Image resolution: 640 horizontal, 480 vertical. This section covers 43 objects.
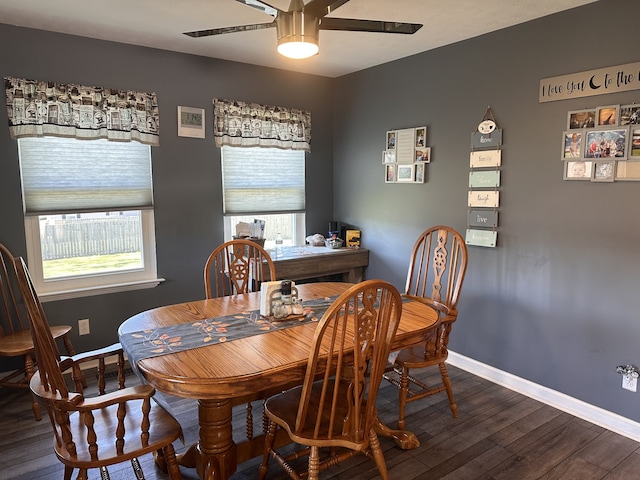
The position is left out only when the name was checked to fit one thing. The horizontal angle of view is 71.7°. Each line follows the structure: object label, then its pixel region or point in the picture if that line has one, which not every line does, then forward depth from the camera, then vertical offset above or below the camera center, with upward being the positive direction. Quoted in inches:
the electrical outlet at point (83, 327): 127.2 -39.5
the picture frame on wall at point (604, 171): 96.7 +3.6
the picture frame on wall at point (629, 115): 93.1 +15.3
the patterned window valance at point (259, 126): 145.9 +21.7
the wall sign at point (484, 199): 119.8 -3.1
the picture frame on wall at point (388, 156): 149.2 +10.8
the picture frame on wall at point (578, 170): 100.9 +4.0
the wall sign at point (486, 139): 118.0 +13.1
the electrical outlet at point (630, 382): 96.2 -42.6
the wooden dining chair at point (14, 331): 104.0 -36.3
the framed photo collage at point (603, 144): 93.9 +9.5
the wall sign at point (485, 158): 118.7 +8.0
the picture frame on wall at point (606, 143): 95.2 +9.6
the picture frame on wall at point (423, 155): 137.5 +10.3
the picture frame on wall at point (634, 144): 93.1 +9.1
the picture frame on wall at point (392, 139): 148.3 +16.4
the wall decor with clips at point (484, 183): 119.3 +1.2
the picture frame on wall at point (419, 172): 139.7 +5.0
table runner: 69.7 -24.8
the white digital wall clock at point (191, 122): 138.3 +20.9
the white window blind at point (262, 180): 152.0 +2.9
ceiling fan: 74.0 +29.0
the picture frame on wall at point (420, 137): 138.5 +15.9
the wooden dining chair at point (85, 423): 58.0 -32.3
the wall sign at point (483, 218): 120.8 -8.5
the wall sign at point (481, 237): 121.5 -13.9
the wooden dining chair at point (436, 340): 96.4 -33.5
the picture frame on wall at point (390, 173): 150.1 +5.1
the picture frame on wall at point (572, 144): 101.9 +10.1
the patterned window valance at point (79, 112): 113.6 +21.0
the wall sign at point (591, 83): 93.5 +23.3
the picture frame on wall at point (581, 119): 99.9 +15.6
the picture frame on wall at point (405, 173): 143.6 +4.9
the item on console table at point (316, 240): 167.9 -19.7
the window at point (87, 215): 119.4 -7.5
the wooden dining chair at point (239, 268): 105.7 -19.4
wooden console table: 144.6 -25.3
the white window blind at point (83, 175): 118.2 +3.9
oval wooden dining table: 60.1 -25.2
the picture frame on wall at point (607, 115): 96.0 +15.7
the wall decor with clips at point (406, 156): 139.4 +10.4
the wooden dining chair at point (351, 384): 61.5 -28.3
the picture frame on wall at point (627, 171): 93.3 +3.4
